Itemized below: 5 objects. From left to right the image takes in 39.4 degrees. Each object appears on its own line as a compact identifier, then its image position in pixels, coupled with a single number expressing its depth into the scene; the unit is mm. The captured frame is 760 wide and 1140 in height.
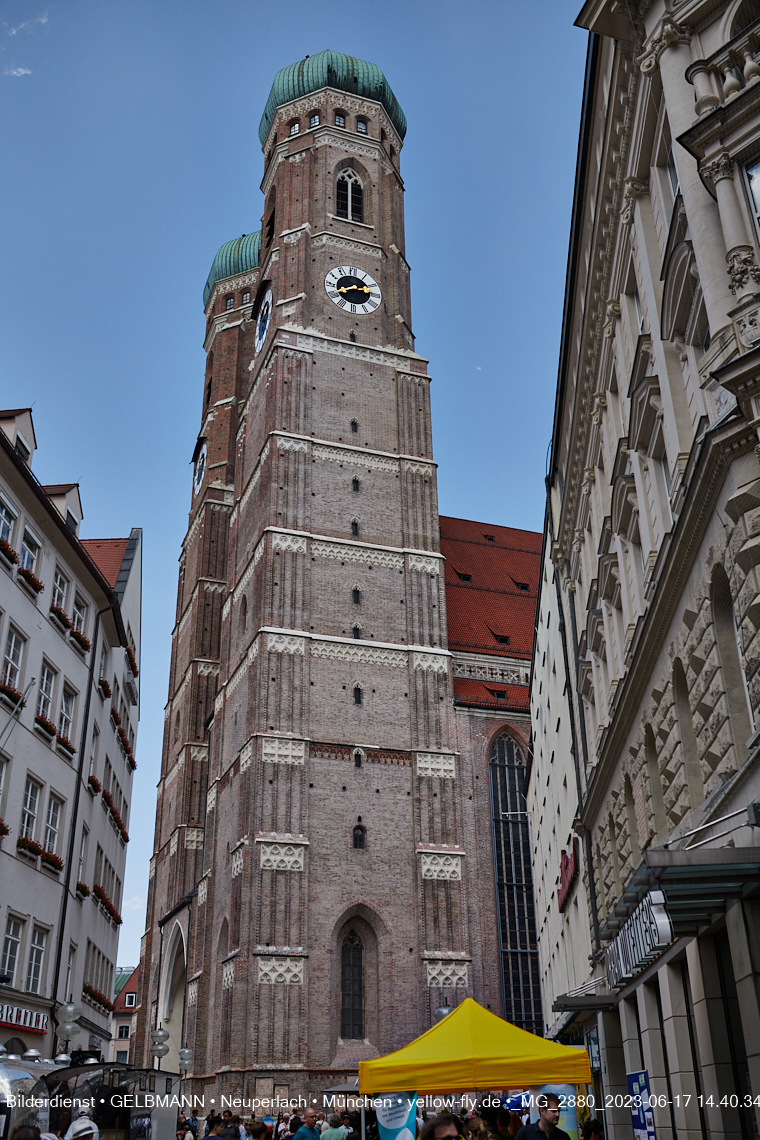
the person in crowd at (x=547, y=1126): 7367
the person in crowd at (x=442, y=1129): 4426
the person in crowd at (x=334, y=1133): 13201
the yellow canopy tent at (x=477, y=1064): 9320
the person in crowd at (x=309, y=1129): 12156
